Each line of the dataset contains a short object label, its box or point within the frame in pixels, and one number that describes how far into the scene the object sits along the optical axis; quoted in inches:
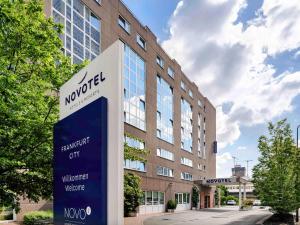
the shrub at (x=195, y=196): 1627.7
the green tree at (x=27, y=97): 223.9
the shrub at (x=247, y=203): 1737.0
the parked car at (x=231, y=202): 2289.2
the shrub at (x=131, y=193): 855.1
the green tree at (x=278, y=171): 718.7
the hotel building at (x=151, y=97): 860.7
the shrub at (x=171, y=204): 1303.5
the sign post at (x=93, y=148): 104.0
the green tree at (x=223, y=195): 2065.0
